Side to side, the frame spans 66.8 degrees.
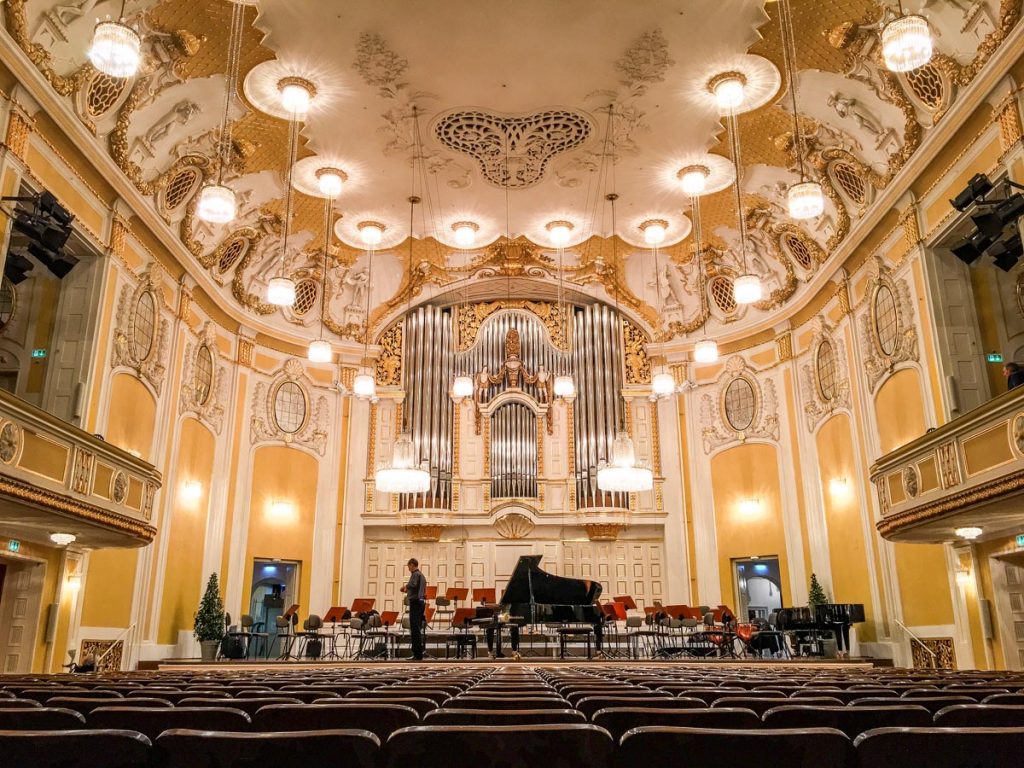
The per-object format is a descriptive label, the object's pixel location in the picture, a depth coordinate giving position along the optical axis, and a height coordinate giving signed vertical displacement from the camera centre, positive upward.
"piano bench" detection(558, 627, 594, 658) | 13.08 -0.26
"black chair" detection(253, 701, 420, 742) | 2.22 -0.28
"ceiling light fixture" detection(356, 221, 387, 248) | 16.39 +7.87
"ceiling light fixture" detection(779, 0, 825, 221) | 9.08 +4.68
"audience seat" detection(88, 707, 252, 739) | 2.19 -0.28
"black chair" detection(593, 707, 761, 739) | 2.06 -0.27
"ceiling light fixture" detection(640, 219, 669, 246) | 16.48 +7.91
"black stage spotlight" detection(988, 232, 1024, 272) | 9.55 +4.28
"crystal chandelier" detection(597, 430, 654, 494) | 12.02 +2.13
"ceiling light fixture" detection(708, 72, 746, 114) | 12.01 +7.92
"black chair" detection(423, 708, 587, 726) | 2.14 -0.27
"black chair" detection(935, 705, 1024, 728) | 2.31 -0.29
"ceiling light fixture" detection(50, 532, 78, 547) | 10.35 +1.02
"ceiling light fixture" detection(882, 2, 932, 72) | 7.12 +5.06
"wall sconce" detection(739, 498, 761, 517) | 17.36 +2.34
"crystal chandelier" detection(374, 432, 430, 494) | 12.02 +2.12
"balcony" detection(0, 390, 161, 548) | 8.13 +1.54
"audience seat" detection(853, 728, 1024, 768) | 1.70 -0.29
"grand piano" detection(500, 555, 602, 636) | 12.85 +0.30
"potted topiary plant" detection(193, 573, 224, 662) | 14.14 -0.18
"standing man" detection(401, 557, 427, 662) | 11.35 +0.20
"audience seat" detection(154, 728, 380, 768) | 1.77 -0.30
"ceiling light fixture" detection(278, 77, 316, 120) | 12.02 +7.87
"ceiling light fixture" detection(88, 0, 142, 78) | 6.96 +4.92
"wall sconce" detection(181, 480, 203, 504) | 14.98 +2.36
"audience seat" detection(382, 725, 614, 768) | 1.76 -0.28
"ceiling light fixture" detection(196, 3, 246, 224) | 8.87 +7.61
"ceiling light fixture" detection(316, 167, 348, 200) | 14.15 +7.64
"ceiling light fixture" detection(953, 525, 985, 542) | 10.12 +1.04
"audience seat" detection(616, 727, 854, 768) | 1.75 -0.28
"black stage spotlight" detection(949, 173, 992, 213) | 9.18 +4.84
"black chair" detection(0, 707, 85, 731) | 2.21 -0.28
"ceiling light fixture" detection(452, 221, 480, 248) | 15.62 +7.43
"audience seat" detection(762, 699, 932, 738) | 2.21 -0.29
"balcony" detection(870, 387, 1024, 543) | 8.18 +1.56
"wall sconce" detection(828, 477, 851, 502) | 14.86 +2.35
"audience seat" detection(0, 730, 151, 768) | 1.76 -0.29
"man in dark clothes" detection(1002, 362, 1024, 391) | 9.41 +2.81
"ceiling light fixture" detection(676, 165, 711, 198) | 14.18 +7.69
